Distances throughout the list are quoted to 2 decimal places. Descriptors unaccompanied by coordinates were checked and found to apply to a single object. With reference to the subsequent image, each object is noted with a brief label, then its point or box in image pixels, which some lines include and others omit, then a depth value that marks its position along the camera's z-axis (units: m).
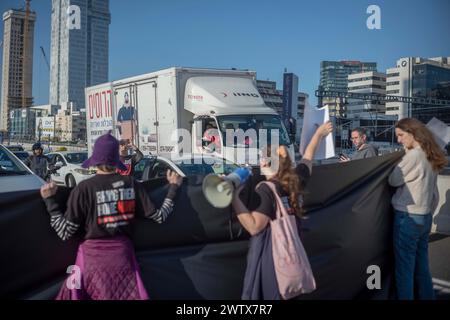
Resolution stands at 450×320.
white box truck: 12.50
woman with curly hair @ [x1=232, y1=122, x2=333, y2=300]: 3.20
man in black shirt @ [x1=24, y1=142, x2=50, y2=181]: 10.59
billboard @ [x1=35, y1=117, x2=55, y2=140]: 52.97
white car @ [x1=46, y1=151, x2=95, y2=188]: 15.56
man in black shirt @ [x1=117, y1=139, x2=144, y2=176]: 8.88
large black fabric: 3.10
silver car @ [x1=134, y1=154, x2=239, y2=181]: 8.70
